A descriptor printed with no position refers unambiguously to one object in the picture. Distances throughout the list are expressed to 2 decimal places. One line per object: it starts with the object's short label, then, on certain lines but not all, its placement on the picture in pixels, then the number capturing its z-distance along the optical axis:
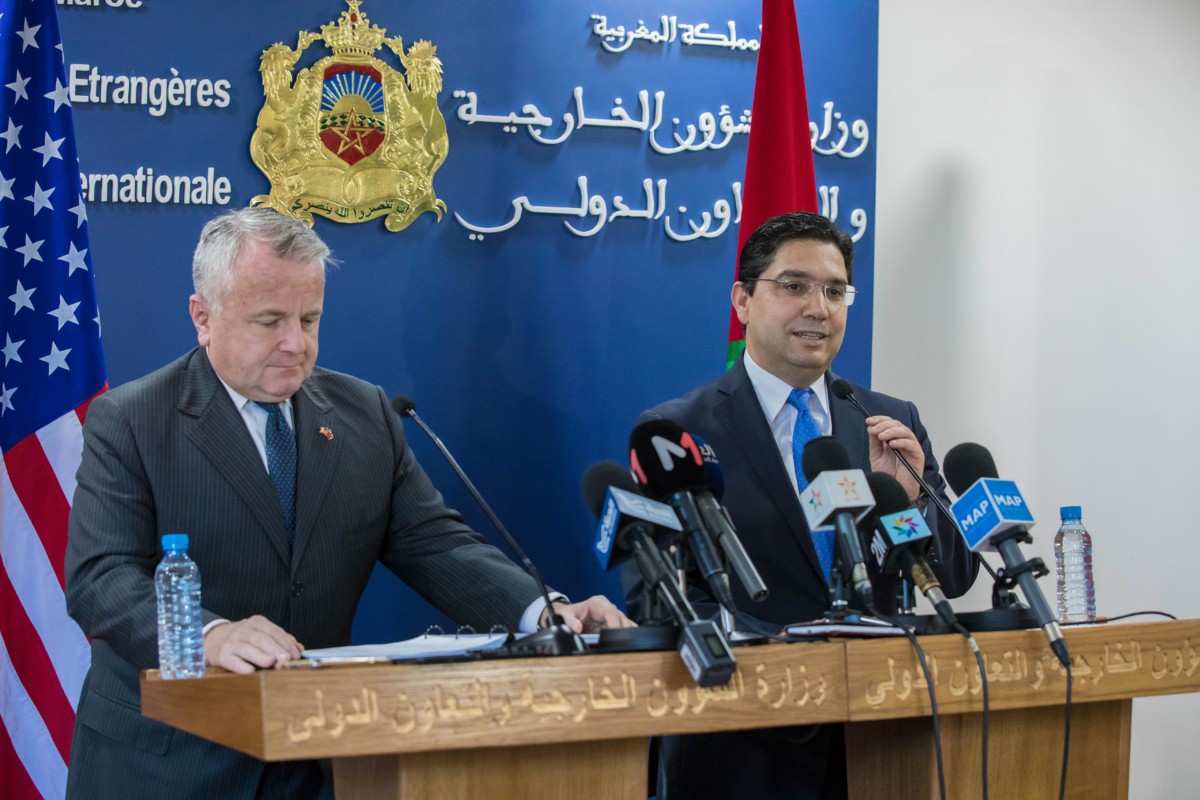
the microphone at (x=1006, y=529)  3.09
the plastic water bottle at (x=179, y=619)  3.12
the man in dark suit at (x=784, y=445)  3.39
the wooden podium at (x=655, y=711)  2.91
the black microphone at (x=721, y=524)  2.98
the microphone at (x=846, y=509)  3.09
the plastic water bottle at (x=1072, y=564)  3.57
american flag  3.80
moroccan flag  4.20
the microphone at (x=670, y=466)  3.06
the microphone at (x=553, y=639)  3.05
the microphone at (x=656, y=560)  2.95
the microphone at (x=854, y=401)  3.24
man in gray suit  3.32
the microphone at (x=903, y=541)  3.10
